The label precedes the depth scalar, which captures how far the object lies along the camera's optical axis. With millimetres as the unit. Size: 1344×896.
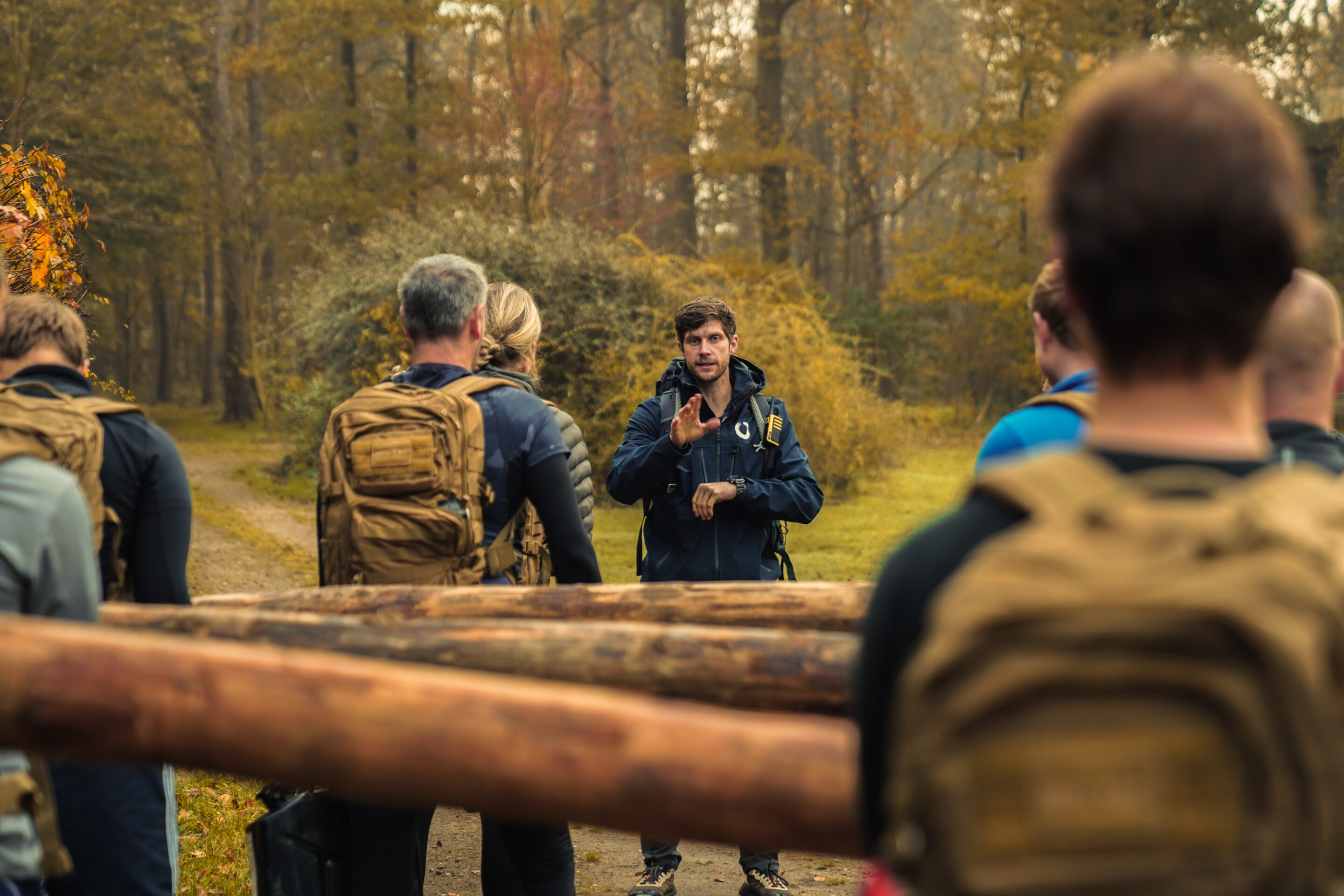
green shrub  16766
